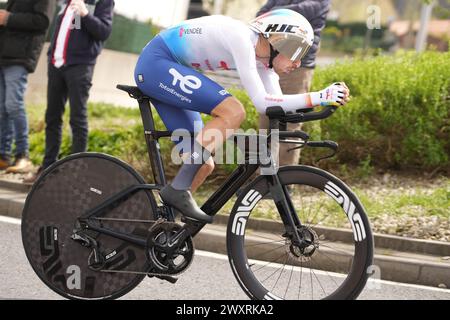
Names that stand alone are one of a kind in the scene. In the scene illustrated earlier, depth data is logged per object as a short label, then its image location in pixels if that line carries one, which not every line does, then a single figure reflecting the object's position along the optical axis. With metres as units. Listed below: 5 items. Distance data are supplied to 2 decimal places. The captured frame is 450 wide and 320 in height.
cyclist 9.15
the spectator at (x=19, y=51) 17.09
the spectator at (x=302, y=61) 15.14
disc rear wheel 9.71
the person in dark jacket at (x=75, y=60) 15.99
